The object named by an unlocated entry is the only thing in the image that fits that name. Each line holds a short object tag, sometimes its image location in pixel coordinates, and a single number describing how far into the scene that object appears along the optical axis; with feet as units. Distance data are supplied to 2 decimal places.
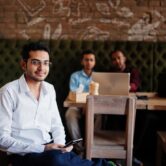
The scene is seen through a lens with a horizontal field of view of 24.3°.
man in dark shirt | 15.74
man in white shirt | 7.51
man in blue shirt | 14.46
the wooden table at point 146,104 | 11.60
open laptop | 11.55
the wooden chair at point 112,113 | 10.05
